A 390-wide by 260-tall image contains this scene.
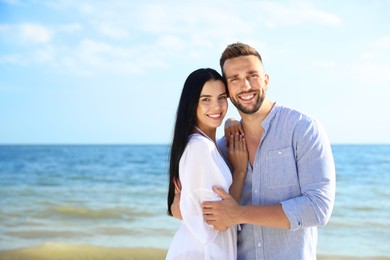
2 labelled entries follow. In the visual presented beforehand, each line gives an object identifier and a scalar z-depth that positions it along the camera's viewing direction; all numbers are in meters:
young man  2.87
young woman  2.95
